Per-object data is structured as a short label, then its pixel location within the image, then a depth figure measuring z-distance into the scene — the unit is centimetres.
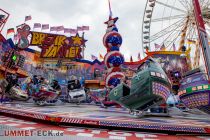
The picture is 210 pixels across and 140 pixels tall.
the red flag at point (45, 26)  3621
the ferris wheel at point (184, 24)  2105
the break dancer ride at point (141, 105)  537
